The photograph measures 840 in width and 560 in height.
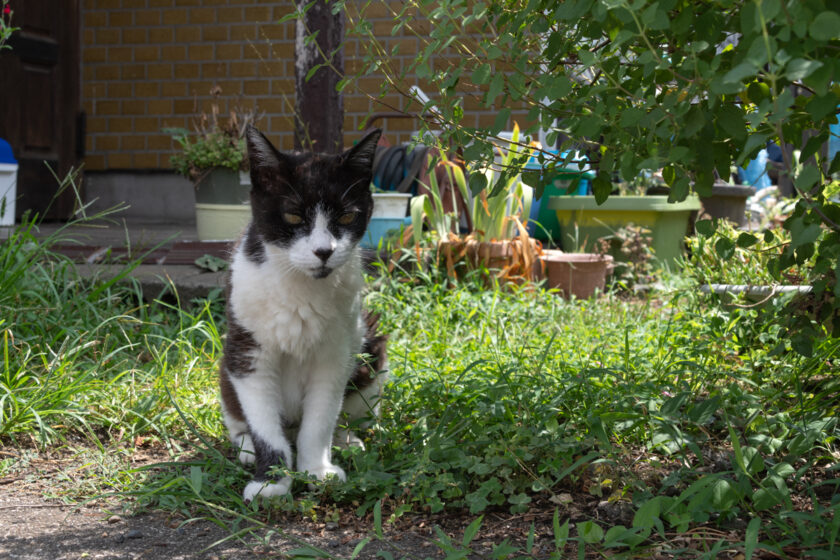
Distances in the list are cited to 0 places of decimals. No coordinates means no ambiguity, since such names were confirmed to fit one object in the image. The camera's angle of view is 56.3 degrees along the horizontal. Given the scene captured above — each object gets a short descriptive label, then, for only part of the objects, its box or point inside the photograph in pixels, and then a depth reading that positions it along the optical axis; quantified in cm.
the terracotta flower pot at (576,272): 455
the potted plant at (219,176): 460
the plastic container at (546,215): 602
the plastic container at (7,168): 499
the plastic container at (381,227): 468
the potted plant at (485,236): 428
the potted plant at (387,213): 463
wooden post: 400
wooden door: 657
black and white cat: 208
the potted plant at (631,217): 539
